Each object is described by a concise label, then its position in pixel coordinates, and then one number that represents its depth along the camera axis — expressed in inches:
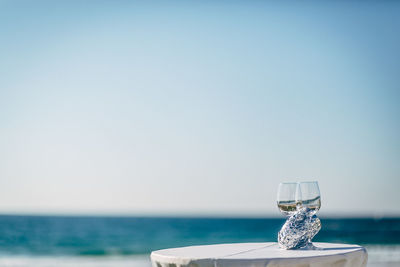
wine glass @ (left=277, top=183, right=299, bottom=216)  96.0
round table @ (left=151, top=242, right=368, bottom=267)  81.7
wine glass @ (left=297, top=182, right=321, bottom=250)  95.3
